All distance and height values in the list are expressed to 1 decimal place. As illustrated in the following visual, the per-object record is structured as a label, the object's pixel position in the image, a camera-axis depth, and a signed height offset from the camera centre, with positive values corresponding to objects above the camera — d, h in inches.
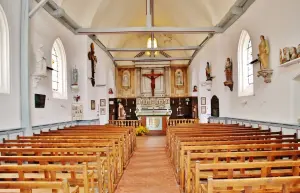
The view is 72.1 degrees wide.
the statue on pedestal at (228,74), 321.0 +44.1
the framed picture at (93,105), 393.1 -2.5
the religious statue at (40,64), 233.0 +46.7
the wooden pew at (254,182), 65.2 -25.6
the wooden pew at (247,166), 87.9 -28.1
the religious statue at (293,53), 180.3 +42.7
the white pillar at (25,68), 217.3 +38.2
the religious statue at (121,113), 541.2 -25.5
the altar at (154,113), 471.9 -25.3
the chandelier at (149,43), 625.7 +182.7
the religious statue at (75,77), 337.8 +44.3
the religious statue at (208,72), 414.9 +60.3
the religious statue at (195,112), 526.2 -25.0
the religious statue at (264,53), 222.6 +52.2
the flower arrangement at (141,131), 449.3 -60.8
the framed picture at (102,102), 474.0 +2.5
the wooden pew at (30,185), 64.6 -25.7
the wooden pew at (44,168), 86.2 -27.2
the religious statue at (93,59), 375.7 +83.7
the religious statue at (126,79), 644.8 +76.2
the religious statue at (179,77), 645.3 +79.9
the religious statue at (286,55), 189.2 +42.8
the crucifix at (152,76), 637.5 +82.0
